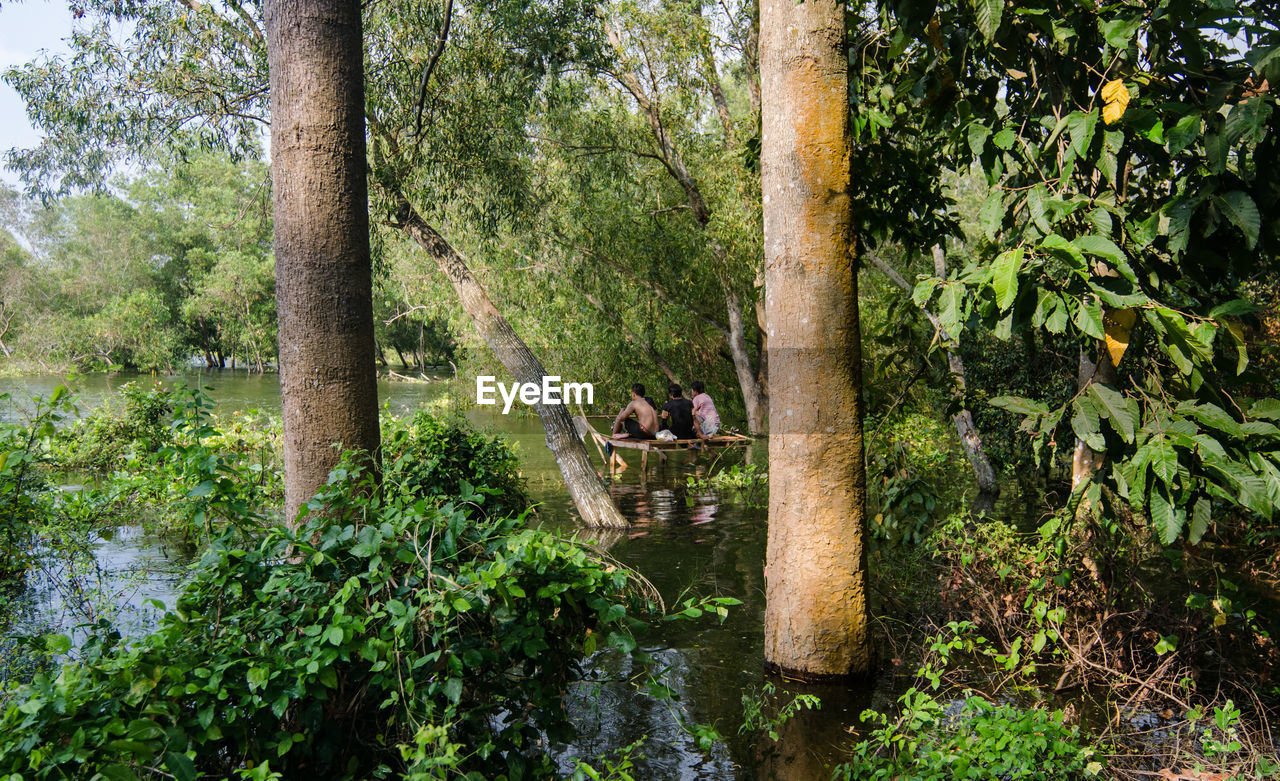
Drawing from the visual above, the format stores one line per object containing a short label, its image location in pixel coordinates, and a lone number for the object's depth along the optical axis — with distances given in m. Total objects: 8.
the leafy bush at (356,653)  2.65
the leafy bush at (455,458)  8.74
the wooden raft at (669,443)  12.75
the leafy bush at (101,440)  13.47
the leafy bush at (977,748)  3.52
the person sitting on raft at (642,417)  13.75
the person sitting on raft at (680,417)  13.91
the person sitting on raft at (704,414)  14.07
